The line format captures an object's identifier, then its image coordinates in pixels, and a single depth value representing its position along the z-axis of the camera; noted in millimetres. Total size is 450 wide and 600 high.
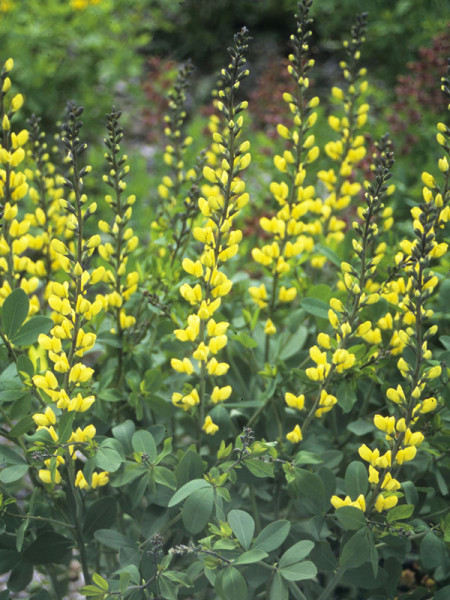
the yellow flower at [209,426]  1678
